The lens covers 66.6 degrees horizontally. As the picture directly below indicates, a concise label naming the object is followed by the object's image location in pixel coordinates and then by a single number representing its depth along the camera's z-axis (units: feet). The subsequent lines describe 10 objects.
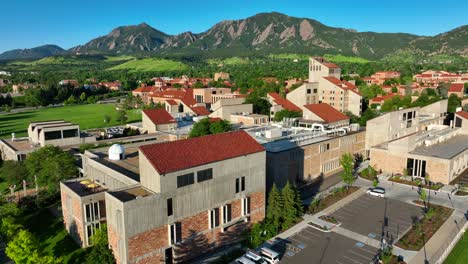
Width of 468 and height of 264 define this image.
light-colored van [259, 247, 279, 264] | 96.43
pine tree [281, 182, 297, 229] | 117.80
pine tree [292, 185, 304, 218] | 122.08
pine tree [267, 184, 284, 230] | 118.21
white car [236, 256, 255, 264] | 94.65
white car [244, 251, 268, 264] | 95.35
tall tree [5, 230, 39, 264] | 87.97
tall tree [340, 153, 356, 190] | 150.30
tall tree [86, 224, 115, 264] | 89.61
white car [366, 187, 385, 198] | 145.45
